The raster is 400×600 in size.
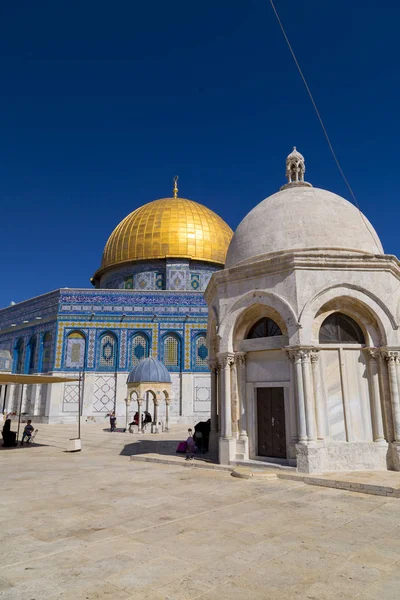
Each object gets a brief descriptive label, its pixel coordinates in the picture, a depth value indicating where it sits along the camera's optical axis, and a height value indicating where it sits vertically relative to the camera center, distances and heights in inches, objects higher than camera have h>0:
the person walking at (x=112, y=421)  792.1 -19.6
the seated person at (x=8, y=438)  577.3 -35.4
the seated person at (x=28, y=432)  601.0 -28.8
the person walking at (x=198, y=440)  467.0 -31.6
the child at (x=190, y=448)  407.4 -35.4
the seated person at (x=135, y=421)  793.0 -18.8
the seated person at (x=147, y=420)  798.4 -17.3
